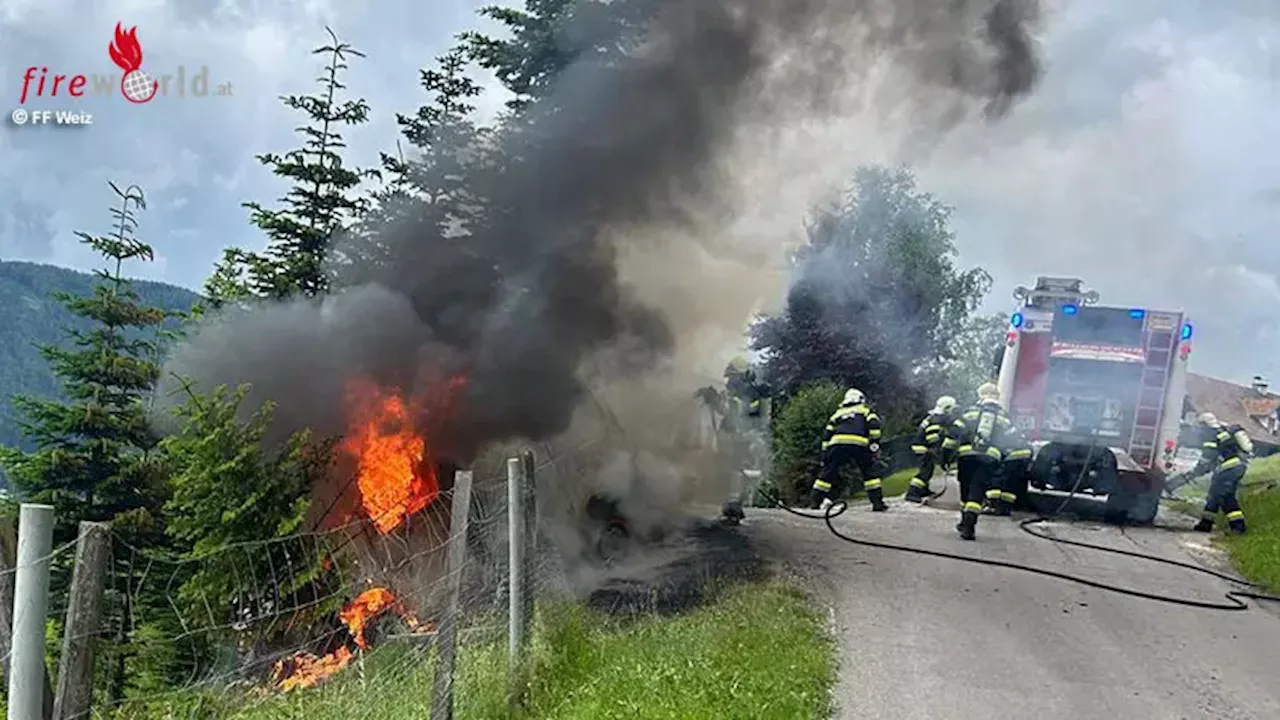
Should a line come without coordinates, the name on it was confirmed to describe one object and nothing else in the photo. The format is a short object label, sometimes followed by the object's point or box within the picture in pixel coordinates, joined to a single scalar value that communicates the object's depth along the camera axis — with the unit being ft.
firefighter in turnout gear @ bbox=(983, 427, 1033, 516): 41.81
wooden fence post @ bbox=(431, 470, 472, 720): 14.60
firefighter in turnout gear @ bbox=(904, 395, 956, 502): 44.09
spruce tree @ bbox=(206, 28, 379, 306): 70.28
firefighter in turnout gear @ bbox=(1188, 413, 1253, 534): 39.04
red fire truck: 41.83
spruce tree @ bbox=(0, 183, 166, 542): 63.00
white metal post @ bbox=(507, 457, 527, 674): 17.46
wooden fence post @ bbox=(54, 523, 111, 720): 9.19
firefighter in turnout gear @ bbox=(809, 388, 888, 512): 41.70
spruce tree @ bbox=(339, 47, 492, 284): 39.32
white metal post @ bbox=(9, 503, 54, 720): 8.82
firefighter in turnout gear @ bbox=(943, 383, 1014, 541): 38.63
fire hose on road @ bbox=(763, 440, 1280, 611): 28.07
